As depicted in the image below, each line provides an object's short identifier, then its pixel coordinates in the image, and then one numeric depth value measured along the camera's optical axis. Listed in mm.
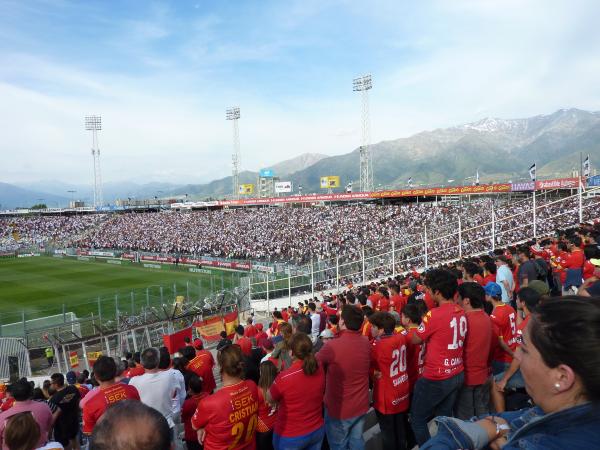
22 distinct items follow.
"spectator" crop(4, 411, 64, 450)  3209
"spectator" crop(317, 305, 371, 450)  4102
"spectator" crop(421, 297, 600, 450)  1430
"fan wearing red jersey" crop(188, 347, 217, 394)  5219
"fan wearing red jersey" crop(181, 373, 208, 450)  4438
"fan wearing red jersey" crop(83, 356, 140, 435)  4086
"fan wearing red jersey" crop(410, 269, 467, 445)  4047
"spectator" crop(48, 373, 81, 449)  5656
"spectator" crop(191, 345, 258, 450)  3336
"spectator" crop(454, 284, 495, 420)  4258
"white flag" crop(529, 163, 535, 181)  24859
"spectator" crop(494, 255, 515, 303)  7757
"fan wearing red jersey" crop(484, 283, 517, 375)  4832
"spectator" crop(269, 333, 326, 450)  3787
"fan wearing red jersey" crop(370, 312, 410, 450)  4340
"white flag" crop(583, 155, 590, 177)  27514
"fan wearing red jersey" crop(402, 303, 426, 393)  4816
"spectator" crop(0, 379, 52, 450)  4324
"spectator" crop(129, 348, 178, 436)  4293
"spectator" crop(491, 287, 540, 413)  4066
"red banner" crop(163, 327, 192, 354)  14508
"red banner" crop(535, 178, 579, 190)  34519
